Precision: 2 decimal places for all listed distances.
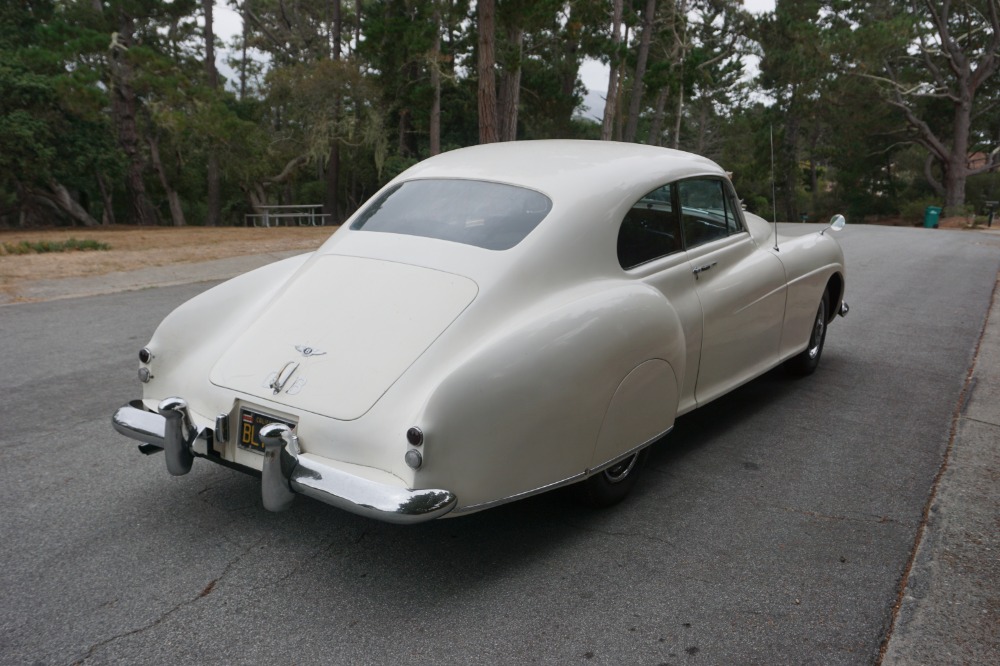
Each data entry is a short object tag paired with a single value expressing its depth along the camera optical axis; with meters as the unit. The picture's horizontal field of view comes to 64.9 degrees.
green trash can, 30.19
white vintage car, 2.94
